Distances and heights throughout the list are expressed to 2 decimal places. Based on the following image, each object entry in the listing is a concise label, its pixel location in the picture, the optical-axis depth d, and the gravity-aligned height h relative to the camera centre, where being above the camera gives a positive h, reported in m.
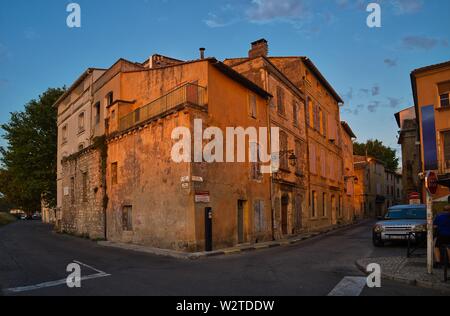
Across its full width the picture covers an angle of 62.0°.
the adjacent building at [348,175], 36.06 +1.64
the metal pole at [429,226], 7.90 -0.78
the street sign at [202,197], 13.94 -0.07
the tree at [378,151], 61.69 +6.62
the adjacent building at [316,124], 21.08 +4.82
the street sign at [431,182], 8.06 +0.17
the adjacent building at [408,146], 38.06 +4.61
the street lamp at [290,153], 18.91 +2.02
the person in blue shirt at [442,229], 8.12 -0.86
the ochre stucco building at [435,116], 21.00 +4.22
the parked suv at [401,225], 12.70 -1.21
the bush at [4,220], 39.27 -2.40
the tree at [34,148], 35.47 +4.90
